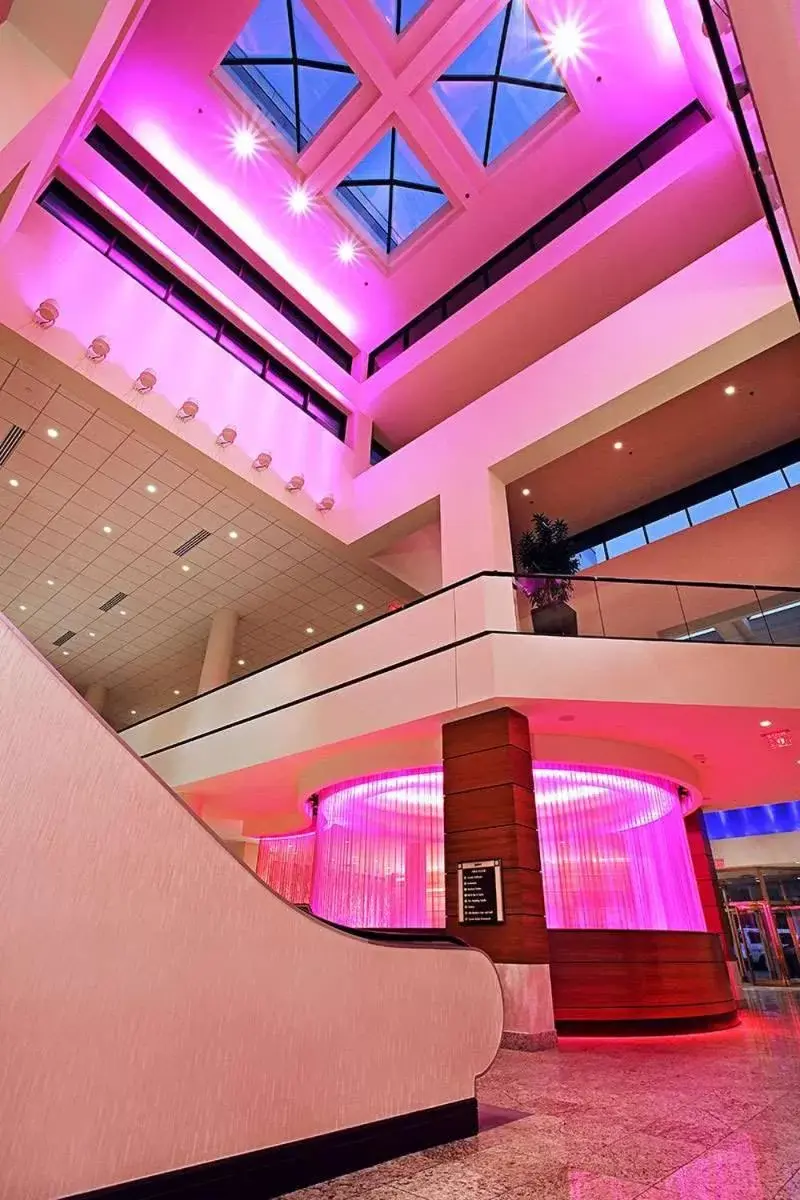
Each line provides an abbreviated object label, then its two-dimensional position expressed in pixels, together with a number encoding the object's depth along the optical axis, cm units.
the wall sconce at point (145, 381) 820
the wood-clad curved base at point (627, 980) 622
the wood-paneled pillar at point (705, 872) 921
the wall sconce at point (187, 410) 858
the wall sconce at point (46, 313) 731
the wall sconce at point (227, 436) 901
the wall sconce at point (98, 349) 772
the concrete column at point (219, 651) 1188
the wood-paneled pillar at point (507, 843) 562
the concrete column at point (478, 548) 711
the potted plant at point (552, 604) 706
